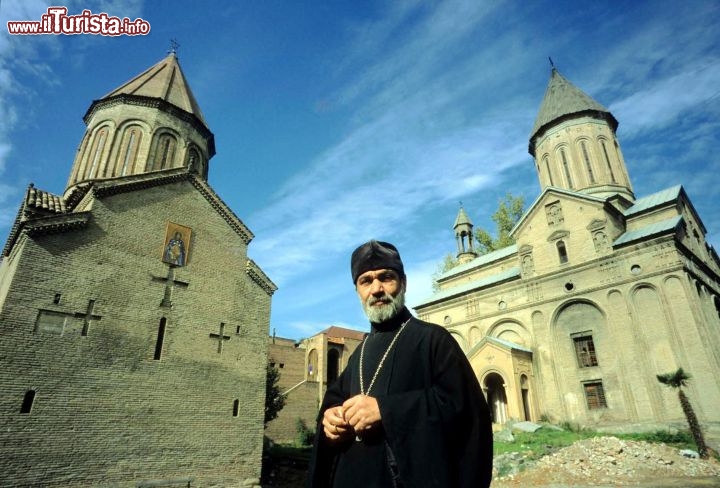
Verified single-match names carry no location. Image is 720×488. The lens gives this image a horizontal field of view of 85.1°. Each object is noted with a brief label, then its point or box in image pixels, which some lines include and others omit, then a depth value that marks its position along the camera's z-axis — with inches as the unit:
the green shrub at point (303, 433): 1058.1
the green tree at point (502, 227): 1331.2
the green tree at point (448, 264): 1429.6
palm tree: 529.7
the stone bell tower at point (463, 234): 1288.1
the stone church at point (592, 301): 637.9
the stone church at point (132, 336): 405.4
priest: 80.4
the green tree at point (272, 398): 860.0
